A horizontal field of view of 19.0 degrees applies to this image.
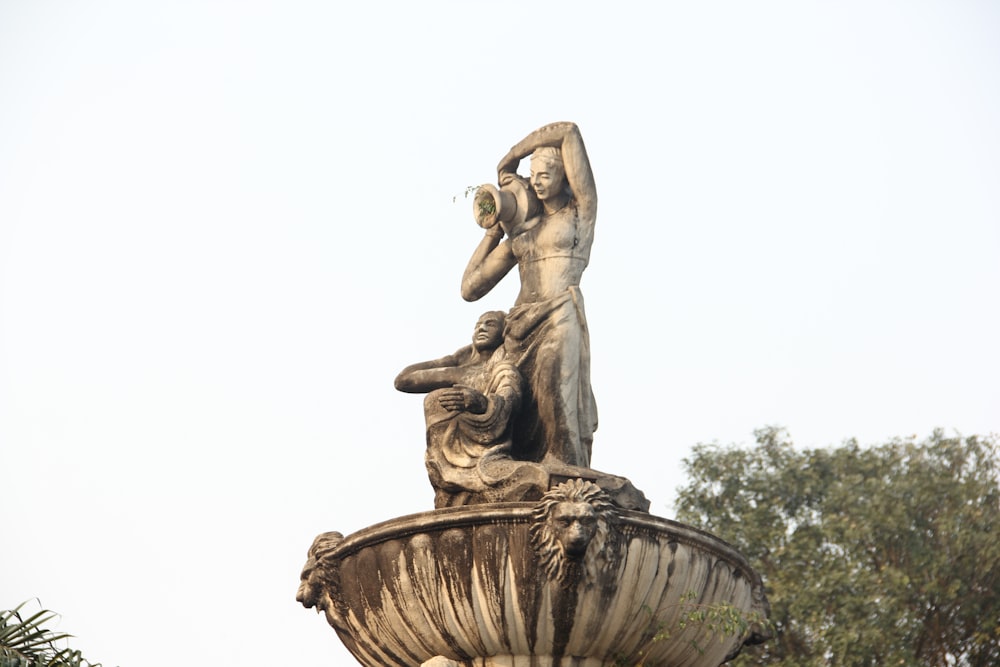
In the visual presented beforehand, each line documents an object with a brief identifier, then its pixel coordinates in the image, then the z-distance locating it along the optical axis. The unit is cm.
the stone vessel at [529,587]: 1474
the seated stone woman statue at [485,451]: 1590
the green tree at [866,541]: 4112
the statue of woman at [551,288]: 1689
